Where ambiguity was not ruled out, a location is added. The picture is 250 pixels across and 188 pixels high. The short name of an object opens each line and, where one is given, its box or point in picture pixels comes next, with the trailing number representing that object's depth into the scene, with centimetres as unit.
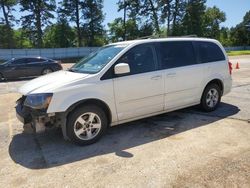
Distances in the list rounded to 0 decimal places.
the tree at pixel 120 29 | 4284
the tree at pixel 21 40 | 3738
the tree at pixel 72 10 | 3751
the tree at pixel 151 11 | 4216
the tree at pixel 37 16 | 3526
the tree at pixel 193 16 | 4225
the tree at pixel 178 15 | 4198
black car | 1157
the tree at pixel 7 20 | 3370
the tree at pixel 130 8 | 4176
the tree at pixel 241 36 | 6191
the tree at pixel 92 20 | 3813
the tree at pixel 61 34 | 3866
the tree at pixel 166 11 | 4141
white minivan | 338
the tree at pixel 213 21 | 4830
